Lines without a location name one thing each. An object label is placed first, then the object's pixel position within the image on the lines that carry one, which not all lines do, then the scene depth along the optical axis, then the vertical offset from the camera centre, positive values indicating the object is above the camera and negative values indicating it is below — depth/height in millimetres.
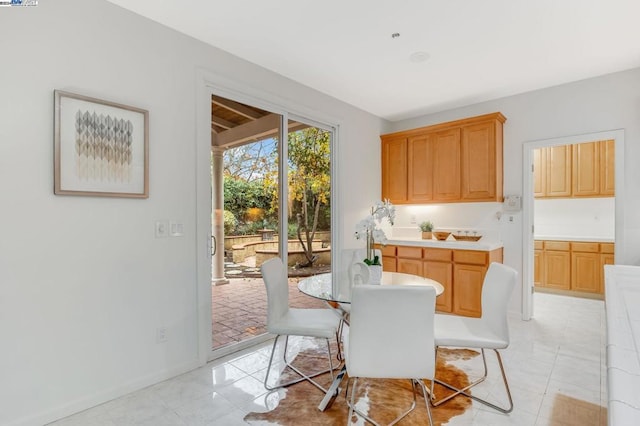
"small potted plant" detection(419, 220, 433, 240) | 4412 -237
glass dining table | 2104 -547
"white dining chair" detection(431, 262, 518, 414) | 2004 -768
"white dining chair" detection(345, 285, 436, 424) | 1613 -602
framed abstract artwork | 2045 +431
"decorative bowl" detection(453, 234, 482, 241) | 4008 -305
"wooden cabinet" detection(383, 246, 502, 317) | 3686 -691
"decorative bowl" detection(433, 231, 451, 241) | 4189 -291
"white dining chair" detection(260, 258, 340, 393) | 2234 -779
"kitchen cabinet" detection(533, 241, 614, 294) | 4574 -762
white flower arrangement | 2393 -107
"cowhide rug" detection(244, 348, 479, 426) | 1971 -1237
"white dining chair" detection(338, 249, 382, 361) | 2440 -501
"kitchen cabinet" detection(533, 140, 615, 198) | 4695 +628
